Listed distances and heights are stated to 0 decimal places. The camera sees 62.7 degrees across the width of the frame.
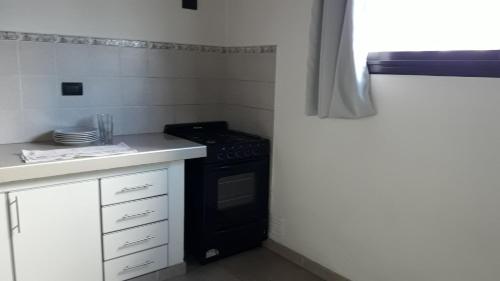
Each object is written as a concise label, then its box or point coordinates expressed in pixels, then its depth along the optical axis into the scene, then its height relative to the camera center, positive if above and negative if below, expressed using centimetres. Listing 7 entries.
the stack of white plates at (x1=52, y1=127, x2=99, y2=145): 232 -38
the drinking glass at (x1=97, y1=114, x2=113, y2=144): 247 -34
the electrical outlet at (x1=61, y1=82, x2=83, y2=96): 248 -12
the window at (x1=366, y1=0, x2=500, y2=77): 172 +20
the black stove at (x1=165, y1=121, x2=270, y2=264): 254 -77
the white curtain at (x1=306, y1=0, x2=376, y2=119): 206 +9
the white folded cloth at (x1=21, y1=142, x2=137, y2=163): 198 -42
